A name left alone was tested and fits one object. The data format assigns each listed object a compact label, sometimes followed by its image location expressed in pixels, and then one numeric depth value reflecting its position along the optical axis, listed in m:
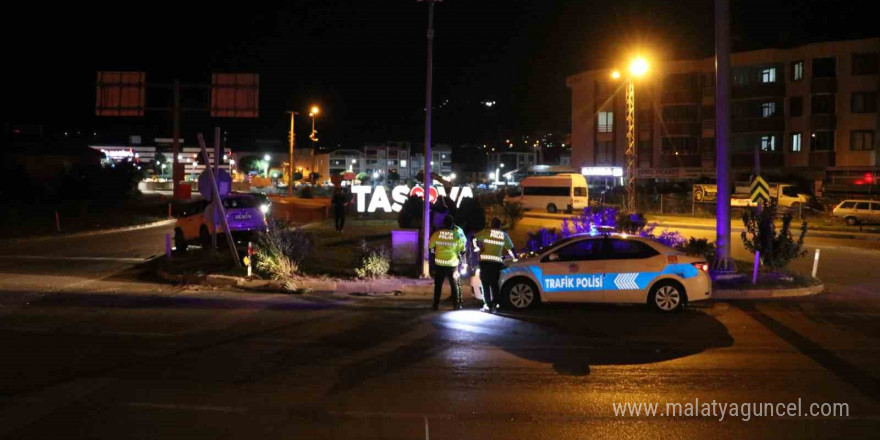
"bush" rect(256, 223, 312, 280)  16.59
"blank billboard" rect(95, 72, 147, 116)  33.50
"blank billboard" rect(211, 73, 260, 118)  33.31
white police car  12.84
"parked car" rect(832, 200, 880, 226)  38.19
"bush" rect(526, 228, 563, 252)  18.80
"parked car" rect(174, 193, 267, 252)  21.09
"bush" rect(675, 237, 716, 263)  19.28
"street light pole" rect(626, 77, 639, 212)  24.83
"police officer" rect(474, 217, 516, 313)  12.63
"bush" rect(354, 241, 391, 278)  17.03
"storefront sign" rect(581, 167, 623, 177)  66.69
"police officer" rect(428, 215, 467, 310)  12.82
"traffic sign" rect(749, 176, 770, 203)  22.12
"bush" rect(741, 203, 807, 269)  18.00
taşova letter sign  33.09
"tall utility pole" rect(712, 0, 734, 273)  17.20
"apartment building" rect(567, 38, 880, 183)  58.97
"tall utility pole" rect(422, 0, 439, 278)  16.84
